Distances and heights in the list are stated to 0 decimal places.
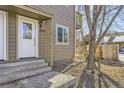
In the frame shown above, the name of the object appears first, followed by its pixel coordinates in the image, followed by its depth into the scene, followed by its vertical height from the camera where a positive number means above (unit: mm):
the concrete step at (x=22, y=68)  3028 -849
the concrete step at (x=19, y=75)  2716 -1007
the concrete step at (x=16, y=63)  3228 -709
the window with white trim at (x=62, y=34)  5654 +709
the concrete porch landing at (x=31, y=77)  2743 -1126
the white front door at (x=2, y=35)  3675 +415
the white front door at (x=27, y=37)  4180 +392
